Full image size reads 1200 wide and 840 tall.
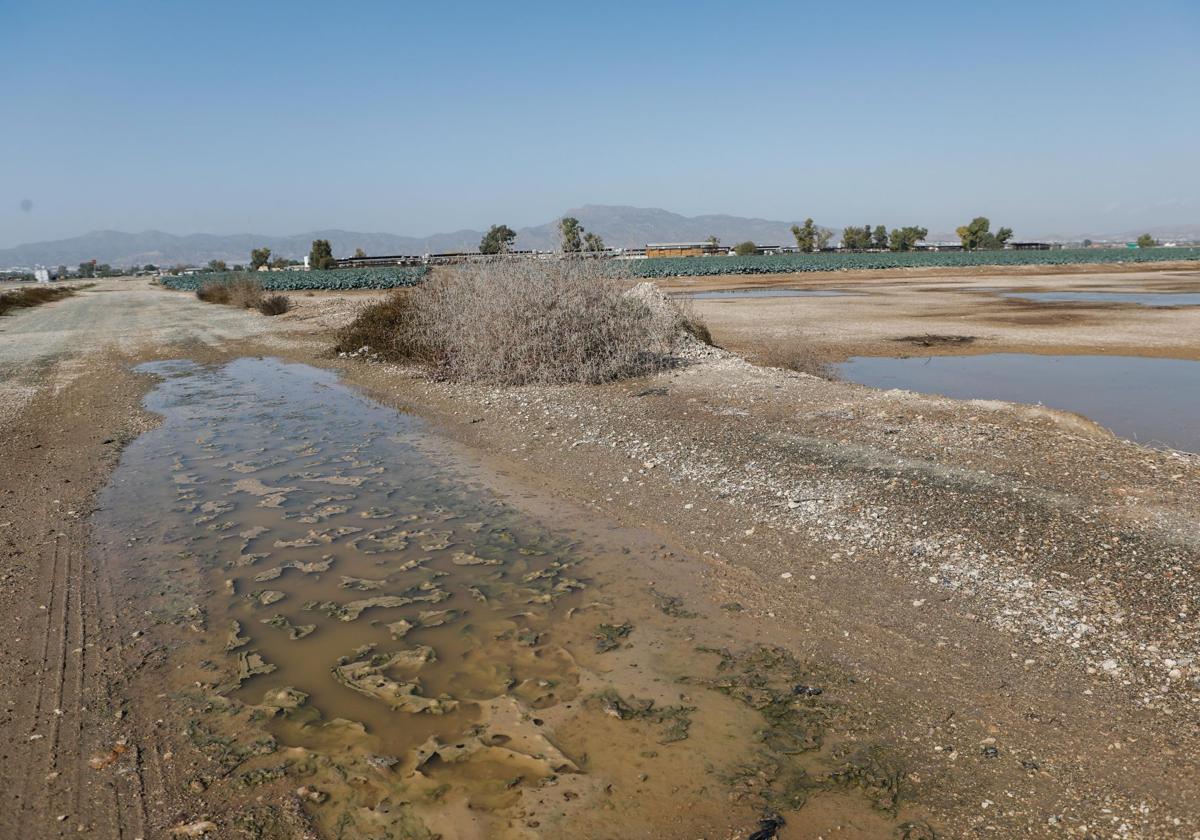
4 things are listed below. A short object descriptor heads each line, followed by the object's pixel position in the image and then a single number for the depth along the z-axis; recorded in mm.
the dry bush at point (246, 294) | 40000
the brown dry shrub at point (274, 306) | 34094
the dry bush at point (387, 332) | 17984
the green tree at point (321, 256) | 88812
